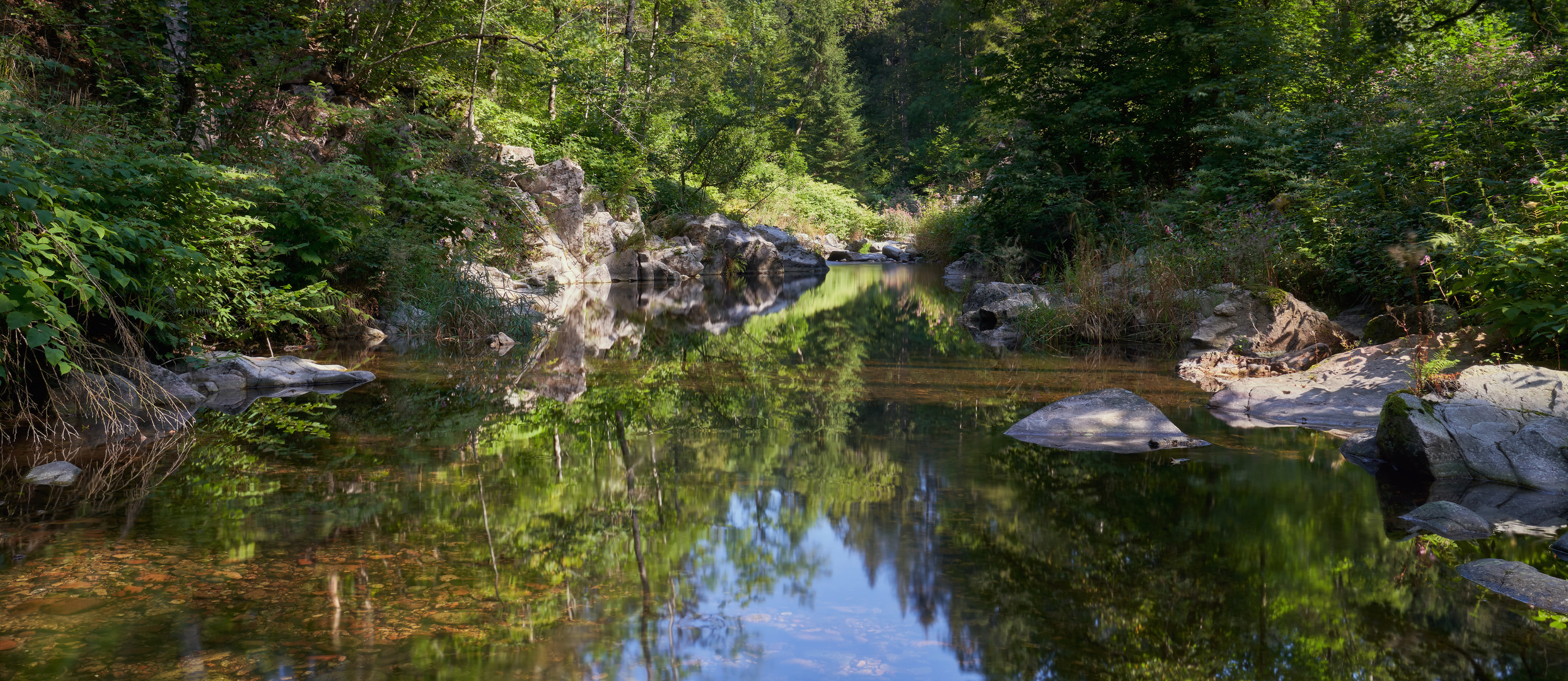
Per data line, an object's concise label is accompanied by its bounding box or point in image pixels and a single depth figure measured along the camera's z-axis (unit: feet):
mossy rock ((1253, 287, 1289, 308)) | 27.71
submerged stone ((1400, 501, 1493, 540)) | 12.65
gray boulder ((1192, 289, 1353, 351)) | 26.89
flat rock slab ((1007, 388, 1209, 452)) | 18.07
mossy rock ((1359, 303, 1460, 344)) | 21.85
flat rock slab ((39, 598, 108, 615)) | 9.56
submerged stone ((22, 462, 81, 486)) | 14.44
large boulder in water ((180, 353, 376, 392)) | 22.38
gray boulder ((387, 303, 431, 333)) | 33.47
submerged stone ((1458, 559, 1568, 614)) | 10.16
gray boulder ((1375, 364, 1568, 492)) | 14.79
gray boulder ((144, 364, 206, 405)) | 20.59
